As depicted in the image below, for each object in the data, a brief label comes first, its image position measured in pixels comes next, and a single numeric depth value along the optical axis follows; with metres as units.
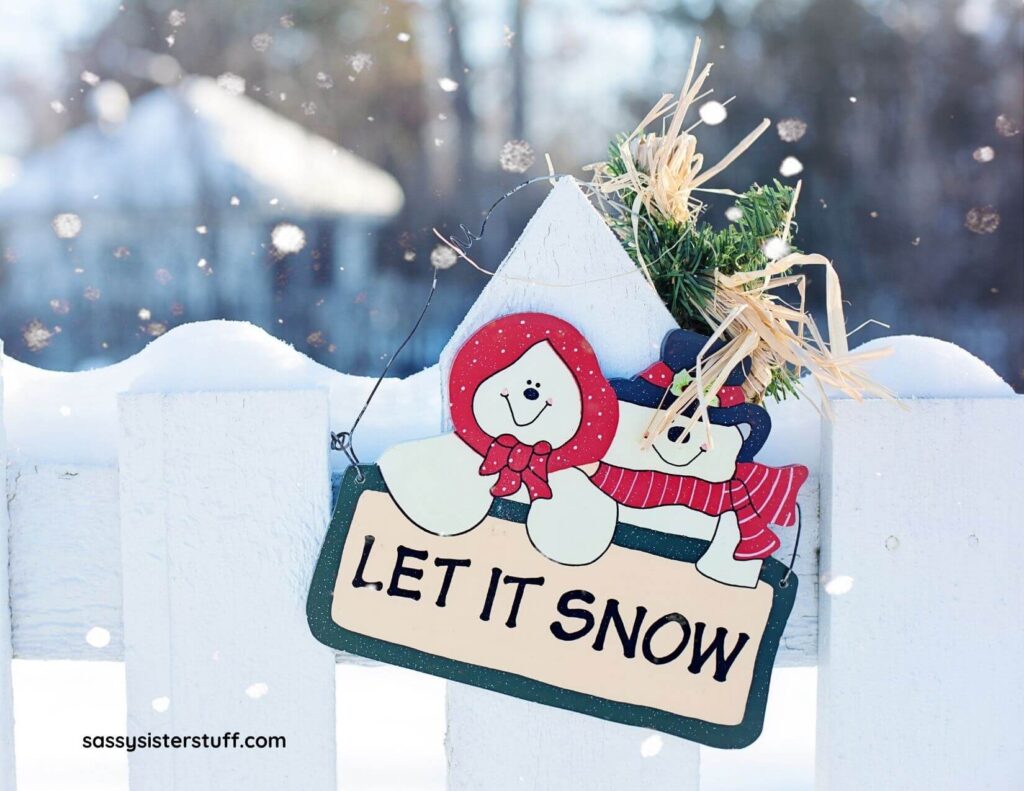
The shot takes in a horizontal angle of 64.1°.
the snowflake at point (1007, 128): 2.97
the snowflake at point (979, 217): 2.96
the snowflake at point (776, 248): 0.73
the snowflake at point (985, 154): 2.96
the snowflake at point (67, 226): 2.84
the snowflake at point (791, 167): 2.86
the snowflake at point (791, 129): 2.88
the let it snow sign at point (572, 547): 0.70
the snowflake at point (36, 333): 2.83
